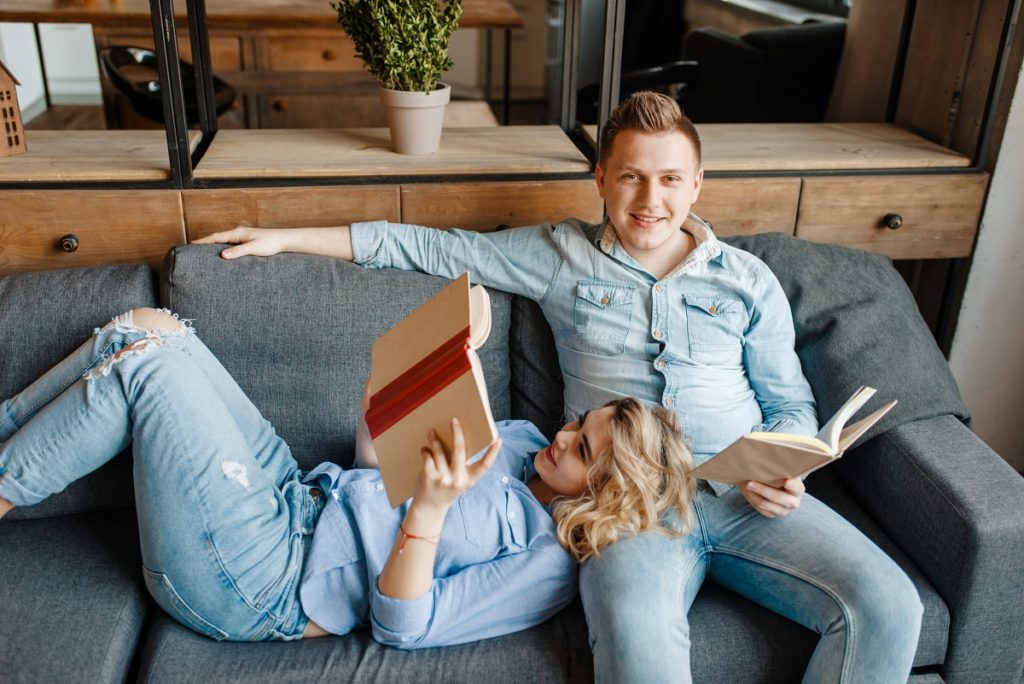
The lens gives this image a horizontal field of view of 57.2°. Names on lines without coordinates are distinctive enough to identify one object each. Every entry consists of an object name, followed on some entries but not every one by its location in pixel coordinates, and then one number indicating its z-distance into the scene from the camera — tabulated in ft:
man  5.01
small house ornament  6.81
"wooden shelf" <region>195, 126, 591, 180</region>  6.98
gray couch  5.03
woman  4.98
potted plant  6.68
